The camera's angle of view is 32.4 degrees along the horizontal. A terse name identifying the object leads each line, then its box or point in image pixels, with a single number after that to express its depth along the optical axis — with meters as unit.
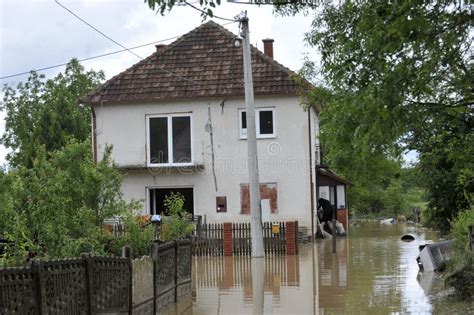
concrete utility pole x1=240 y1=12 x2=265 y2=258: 23.86
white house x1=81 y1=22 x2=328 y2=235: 31.45
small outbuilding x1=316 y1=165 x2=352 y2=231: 39.31
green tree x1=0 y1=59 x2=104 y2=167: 48.25
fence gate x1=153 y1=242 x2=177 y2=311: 13.87
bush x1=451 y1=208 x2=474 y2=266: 17.84
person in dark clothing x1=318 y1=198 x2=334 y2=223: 37.75
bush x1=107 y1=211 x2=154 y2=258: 14.67
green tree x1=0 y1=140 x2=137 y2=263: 12.84
